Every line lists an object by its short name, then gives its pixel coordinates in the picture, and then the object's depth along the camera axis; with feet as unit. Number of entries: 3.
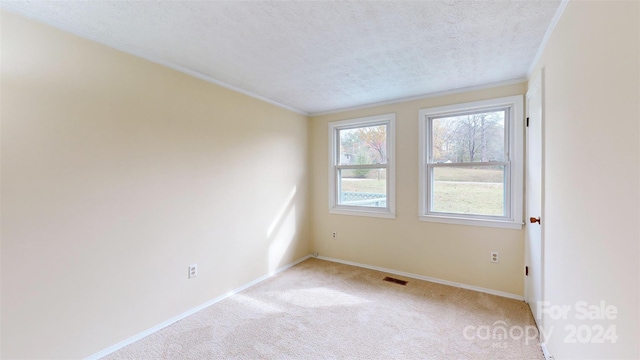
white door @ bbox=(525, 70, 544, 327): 6.79
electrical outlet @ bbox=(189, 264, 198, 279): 8.27
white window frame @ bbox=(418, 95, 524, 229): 8.93
